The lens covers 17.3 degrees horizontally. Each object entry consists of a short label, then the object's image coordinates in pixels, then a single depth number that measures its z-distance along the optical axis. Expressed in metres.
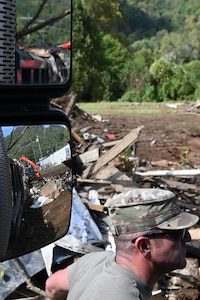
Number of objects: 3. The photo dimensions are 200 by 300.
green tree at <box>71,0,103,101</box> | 24.34
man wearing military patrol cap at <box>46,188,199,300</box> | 2.67
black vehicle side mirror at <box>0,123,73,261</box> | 1.08
